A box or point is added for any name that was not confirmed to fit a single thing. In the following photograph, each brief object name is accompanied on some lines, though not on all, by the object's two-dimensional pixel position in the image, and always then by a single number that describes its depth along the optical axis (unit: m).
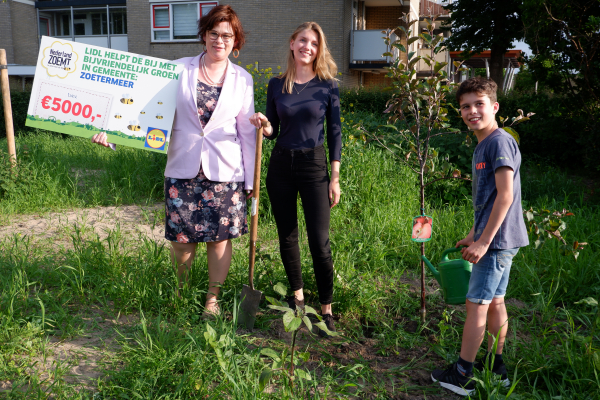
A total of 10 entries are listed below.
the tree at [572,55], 5.45
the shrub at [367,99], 11.69
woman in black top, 2.68
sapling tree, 2.74
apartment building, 16.31
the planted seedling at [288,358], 1.92
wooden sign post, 5.26
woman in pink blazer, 2.70
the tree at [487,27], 12.91
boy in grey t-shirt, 2.10
